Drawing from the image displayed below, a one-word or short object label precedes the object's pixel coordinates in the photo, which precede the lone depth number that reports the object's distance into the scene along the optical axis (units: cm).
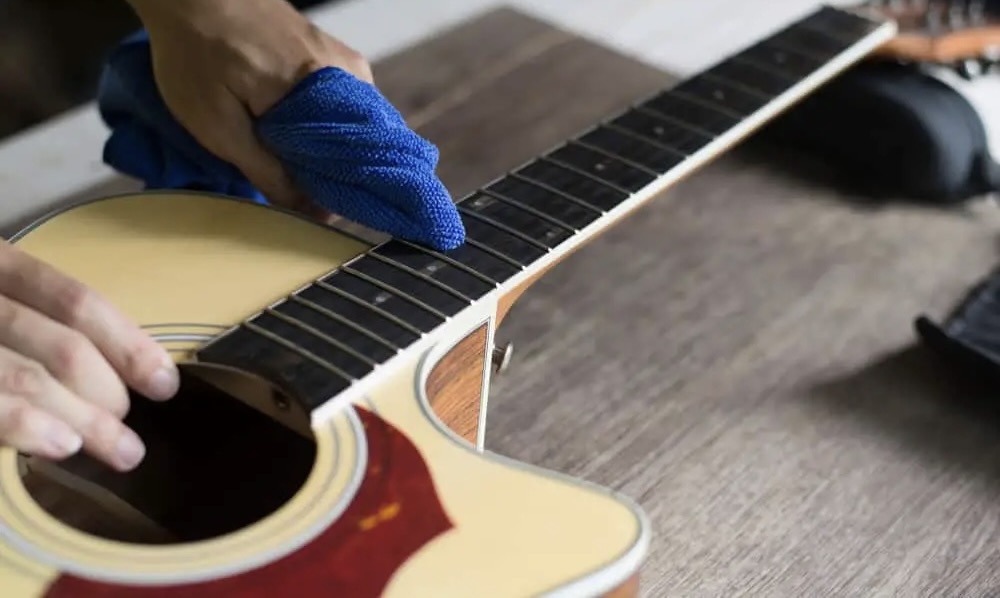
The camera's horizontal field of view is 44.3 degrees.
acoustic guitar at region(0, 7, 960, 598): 45
